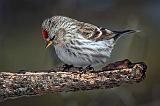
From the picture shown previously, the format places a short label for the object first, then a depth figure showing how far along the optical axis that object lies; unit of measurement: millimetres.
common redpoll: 5672
